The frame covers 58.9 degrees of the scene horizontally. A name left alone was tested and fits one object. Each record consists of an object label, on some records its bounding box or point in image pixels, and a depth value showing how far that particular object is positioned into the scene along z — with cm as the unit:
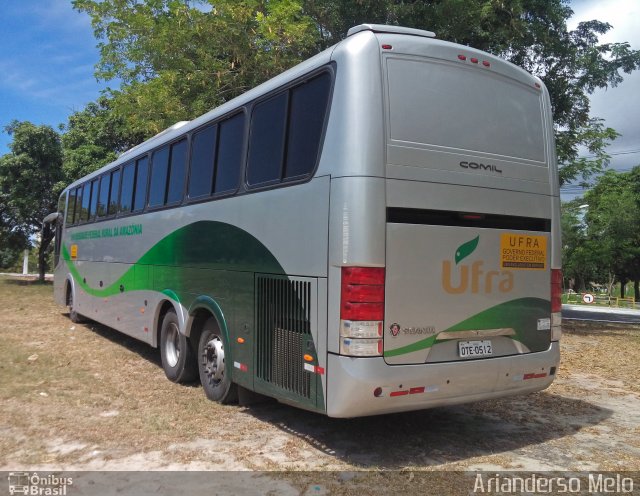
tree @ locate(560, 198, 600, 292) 4120
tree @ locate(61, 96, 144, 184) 2345
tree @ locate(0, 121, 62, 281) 2434
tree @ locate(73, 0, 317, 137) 1125
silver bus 439
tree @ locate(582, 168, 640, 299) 3734
